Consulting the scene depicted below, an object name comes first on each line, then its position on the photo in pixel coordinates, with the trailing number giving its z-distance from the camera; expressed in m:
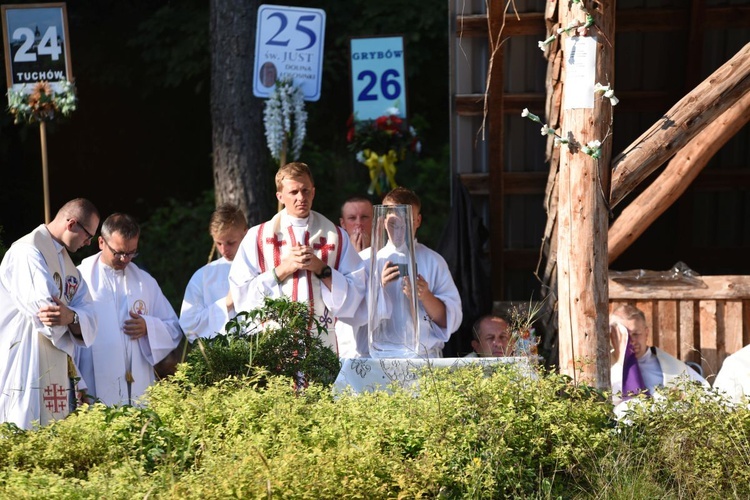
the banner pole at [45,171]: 16.87
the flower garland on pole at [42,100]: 17.47
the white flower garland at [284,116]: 17.87
